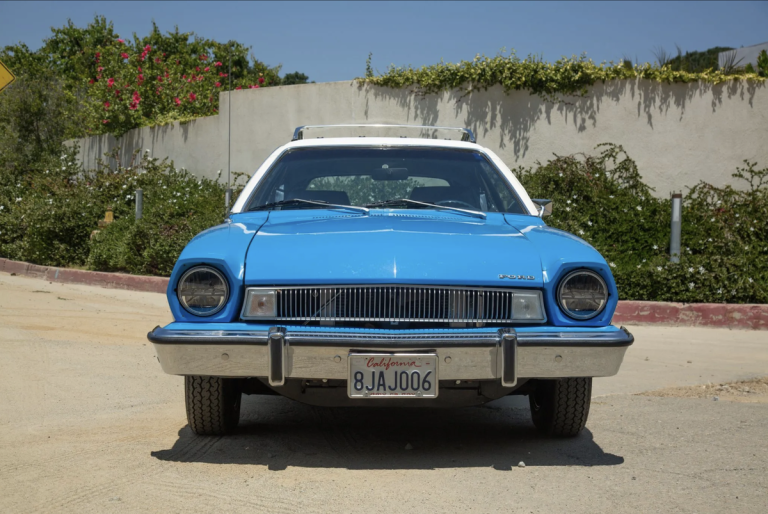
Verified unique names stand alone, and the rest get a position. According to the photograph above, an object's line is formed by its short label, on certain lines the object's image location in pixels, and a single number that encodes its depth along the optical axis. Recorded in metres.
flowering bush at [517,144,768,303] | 8.88
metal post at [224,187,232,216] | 5.34
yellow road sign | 10.40
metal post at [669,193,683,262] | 9.38
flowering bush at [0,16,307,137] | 16.83
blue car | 3.42
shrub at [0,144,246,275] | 11.19
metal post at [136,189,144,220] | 12.27
